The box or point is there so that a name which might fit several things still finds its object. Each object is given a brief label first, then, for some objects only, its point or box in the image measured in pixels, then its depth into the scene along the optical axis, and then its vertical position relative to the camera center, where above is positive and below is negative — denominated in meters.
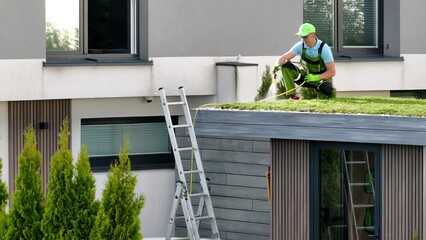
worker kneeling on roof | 18.48 +0.59
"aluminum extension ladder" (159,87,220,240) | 19.28 -1.06
